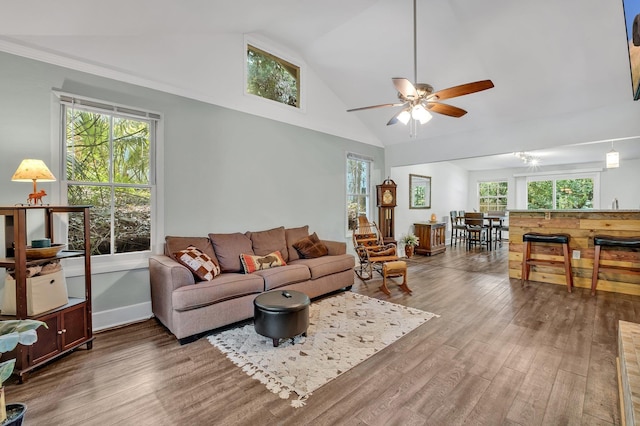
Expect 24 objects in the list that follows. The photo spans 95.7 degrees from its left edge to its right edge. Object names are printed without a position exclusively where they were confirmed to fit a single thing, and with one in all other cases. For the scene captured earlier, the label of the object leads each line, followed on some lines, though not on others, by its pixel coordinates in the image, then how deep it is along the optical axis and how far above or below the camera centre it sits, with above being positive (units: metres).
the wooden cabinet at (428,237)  7.00 -0.75
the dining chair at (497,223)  8.10 -0.51
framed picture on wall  7.52 +0.41
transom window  4.18 +2.00
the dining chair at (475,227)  7.74 -0.55
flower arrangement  6.63 -0.76
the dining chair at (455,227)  8.53 -0.58
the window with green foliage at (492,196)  9.91 +0.39
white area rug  2.10 -1.22
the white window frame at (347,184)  5.61 +0.47
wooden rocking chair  4.47 -0.69
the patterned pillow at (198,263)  2.90 -0.56
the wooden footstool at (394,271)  4.06 -0.90
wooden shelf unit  2.04 -0.79
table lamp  2.17 +0.27
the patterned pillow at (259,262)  3.43 -0.66
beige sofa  2.66 -0.77
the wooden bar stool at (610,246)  3.81 -0.55
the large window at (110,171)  2.87 +0.39
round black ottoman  2.47 -0.95
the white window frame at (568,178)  8.04 +0.84
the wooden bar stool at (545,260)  4.23 -0.72
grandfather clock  6.09 +0.02
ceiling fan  2.65 +1.08
